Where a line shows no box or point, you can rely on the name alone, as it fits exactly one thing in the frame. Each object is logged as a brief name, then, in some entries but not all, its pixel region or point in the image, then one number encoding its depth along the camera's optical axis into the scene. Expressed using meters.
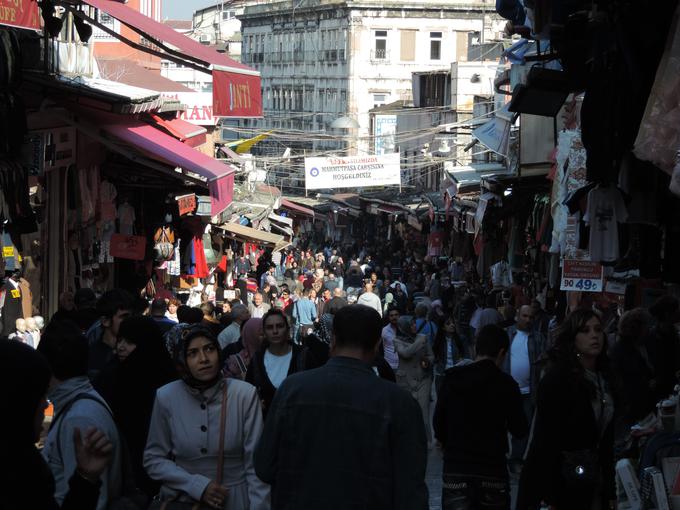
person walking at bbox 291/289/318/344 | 22.03
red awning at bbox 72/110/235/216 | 15.54
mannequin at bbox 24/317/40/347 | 13.59
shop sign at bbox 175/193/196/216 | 20.34
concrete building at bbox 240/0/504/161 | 81.38
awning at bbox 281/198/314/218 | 45.88
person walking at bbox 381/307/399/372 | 15.23
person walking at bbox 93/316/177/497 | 7.08
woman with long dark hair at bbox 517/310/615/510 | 7.21
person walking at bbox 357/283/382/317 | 21.30
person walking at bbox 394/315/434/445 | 14.46
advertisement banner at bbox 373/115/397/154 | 62.28
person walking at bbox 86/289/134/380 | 8.56
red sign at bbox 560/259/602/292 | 13.80
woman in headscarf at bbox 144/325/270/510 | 5.96
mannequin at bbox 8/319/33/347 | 13.49
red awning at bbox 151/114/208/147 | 18.81
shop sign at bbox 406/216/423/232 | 43.42
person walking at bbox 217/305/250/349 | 13.19
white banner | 40.31
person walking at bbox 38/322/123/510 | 5.57
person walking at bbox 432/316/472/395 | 16.17
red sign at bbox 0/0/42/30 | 10.29
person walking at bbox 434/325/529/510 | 7.41
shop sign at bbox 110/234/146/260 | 18.12
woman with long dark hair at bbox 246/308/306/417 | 9.04
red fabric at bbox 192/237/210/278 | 23.11
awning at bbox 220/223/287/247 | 28.94
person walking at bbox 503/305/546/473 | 12.74
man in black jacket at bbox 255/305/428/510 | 5.09
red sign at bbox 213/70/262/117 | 13.18
